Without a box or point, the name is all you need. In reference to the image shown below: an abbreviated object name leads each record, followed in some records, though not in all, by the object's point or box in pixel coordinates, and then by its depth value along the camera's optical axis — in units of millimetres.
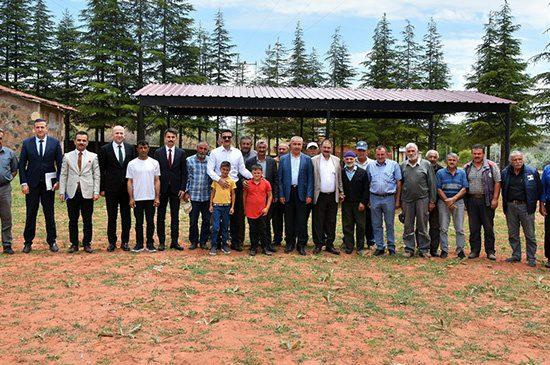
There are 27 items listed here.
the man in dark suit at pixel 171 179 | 6676
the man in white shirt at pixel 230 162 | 6586
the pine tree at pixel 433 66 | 29984
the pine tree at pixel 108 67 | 24484
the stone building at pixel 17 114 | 17750
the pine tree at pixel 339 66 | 34281
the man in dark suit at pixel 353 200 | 6898
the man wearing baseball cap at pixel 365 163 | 7035
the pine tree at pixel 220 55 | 31328
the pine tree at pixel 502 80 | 22109
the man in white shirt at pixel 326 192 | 6863
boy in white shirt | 6445
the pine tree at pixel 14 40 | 28991
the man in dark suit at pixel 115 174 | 6500
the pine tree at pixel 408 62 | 30734
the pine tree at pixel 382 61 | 30516
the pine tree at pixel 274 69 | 34719
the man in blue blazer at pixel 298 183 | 6762
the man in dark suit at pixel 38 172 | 6352
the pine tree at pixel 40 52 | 29625
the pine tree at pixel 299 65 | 33781
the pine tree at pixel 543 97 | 18375
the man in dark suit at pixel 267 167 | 6863
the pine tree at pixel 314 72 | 33950
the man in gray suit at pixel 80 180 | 6336
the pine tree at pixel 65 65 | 28406
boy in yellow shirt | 6578
